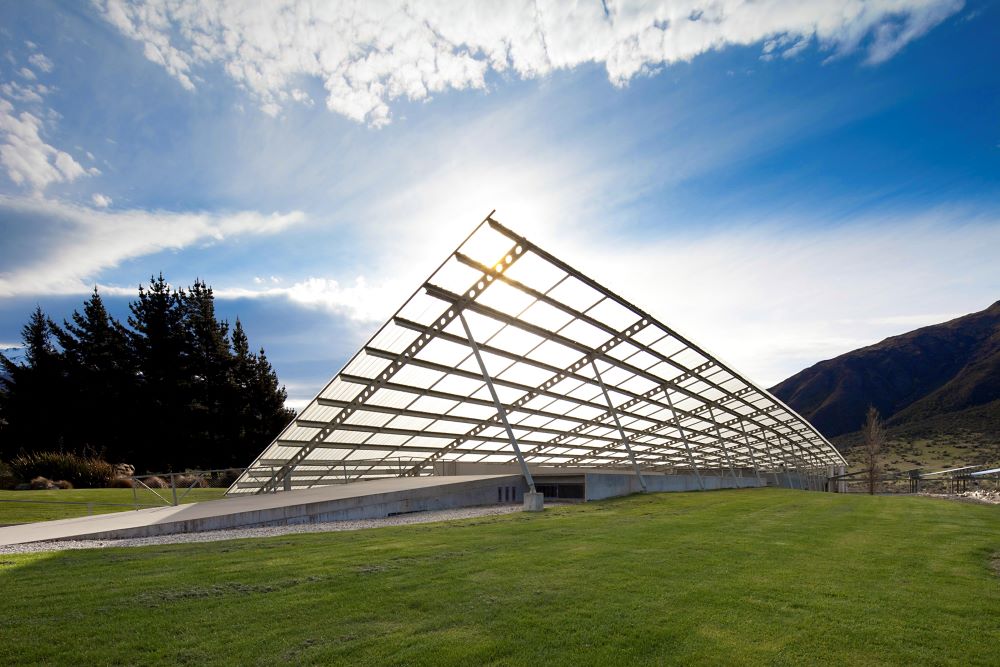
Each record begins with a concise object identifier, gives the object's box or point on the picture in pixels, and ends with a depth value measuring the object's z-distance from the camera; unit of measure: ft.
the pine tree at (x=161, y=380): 184.75
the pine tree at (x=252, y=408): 194.49
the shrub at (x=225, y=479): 151.75
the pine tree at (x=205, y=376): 188.44
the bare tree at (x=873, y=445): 212.21
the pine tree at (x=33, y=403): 183.11
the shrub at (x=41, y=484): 96.12
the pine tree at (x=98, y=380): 183.01
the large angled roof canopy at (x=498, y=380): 71.67
